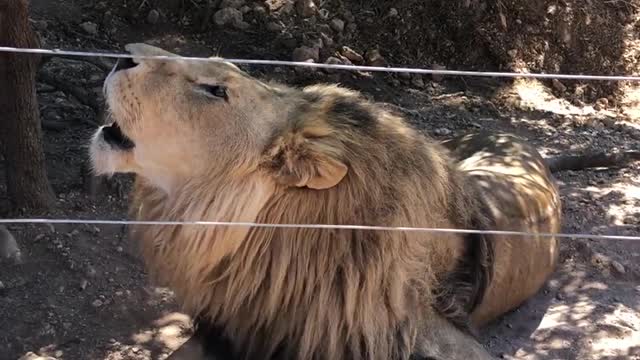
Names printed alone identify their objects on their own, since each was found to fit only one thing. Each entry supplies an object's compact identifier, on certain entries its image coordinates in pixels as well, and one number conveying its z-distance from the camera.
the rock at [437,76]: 5.60
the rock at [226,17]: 5.33
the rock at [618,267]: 3.68
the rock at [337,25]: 5.55
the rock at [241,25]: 5.37
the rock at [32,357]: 2.75
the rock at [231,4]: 5.39
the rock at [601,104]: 5.68
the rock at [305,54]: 5.12
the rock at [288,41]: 5.28
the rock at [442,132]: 4.86
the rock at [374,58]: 5.41
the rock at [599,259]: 3.73
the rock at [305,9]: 5.56
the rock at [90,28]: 4.99
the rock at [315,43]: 5.24
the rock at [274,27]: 5.39
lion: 2.07
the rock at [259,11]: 5.46
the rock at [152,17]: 5.20
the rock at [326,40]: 5.36
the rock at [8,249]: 3.14
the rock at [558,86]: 5.74
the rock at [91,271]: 3.20
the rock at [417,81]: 5.44
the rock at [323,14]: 5.61
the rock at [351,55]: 5.38
